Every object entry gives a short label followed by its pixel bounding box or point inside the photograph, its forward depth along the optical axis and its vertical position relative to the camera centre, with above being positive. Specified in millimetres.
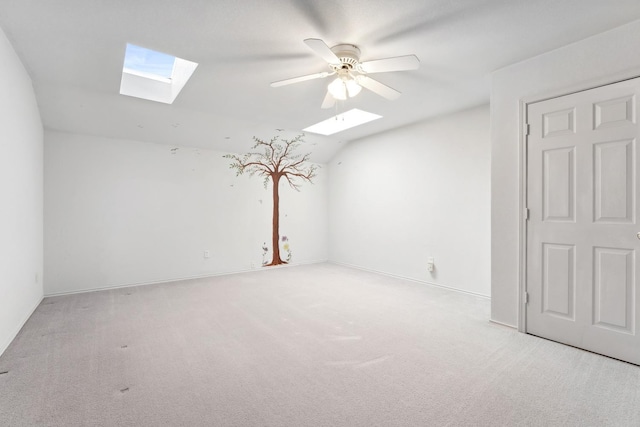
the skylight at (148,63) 3127 +1621
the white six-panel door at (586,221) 2250 -86
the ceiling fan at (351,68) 2188 +1124
